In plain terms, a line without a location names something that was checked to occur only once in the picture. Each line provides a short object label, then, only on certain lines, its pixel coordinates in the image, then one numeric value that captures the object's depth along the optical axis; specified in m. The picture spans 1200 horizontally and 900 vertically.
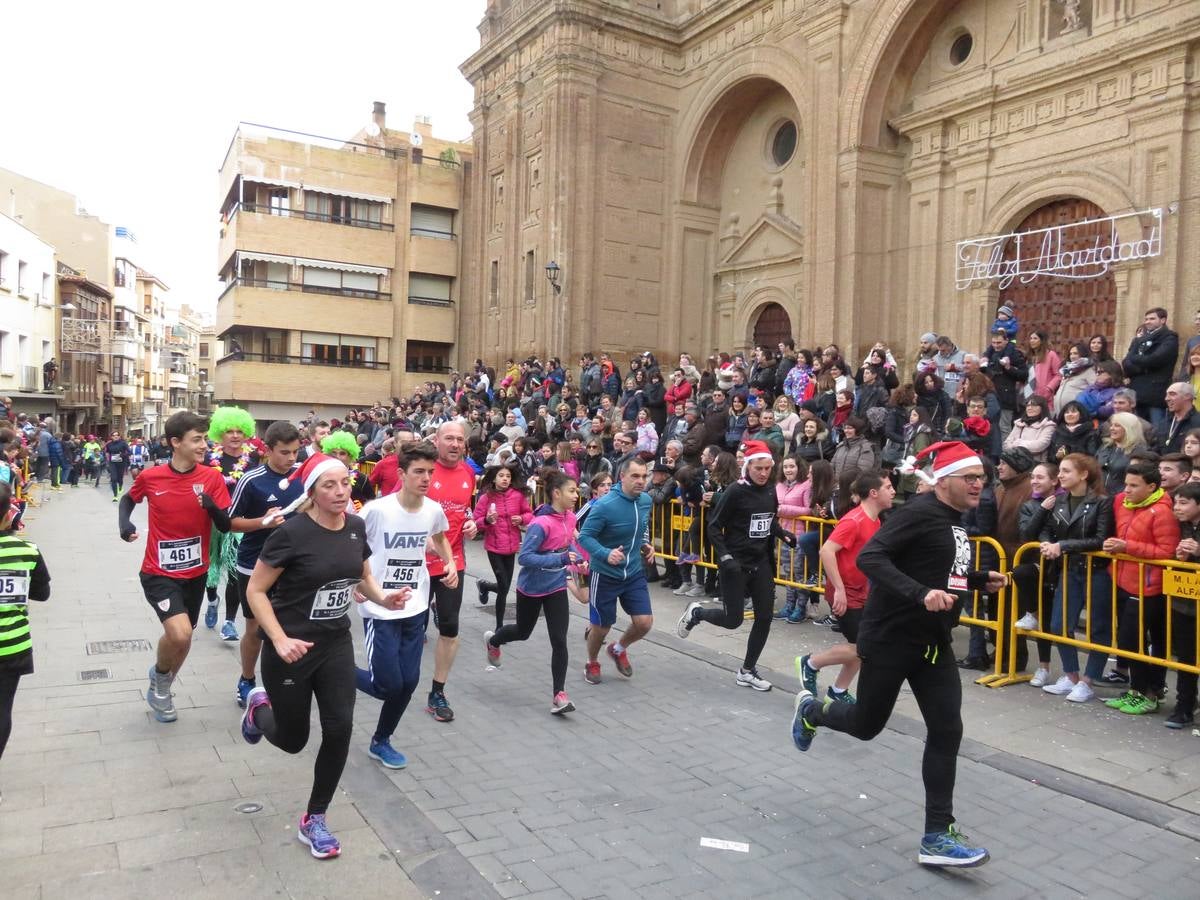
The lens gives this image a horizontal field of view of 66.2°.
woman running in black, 4.29
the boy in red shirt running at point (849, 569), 6.09
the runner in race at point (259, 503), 6.30
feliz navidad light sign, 15.03
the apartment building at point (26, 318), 39.38
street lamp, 26.06
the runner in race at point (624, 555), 7.21
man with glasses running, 4.34
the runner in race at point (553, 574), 6.63
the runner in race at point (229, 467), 7.61
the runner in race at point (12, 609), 4.47
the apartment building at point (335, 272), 36.78
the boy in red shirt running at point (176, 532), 6.05
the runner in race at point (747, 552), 7.39
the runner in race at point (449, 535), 6.44
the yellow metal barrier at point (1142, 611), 6.39
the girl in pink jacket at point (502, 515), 8.30
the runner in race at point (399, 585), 5.29
